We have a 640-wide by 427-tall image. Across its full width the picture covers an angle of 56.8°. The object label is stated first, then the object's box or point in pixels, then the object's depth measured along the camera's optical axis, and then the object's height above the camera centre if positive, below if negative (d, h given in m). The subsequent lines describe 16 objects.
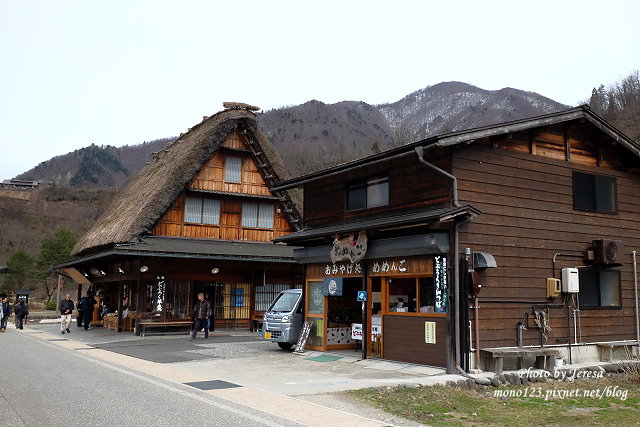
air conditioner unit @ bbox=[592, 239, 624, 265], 15.41 +1.22
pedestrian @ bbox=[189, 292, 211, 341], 22.03 -0.82
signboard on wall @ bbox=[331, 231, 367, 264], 15.41 +1.23
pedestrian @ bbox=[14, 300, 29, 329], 29.80 -1.16
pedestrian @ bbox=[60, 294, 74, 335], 25.62 -0.95
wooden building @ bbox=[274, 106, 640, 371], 13.39 +1.35
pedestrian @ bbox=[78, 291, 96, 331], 28.80 -0.88
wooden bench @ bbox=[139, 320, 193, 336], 23.78 -1.31
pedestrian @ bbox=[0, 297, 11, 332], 27.75 -1.13
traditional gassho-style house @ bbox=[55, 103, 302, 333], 24.84 +2.54
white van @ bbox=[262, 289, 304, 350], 18.09 -0.84
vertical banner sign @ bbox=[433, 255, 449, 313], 13.38 +0.31
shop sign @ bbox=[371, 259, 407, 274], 14.49 +0.72
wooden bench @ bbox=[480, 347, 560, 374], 12.77 -1.27
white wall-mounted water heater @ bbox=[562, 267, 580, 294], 14.59 +0.44
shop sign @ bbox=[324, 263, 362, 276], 16.20 +0.70
